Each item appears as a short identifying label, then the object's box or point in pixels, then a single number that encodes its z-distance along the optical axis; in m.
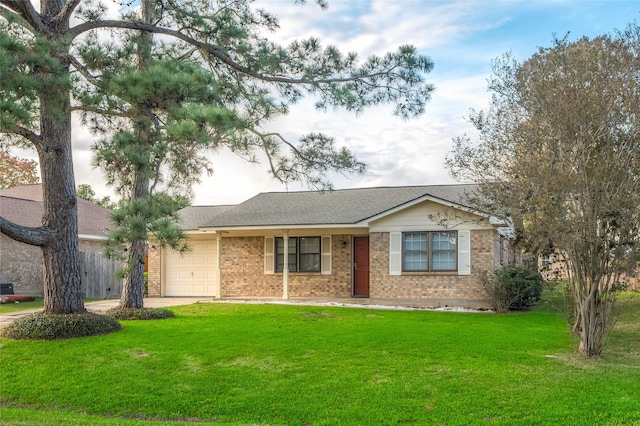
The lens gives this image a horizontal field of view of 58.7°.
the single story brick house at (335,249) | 17.70
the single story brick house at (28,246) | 20.64
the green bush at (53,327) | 11.45
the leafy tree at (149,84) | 8.39
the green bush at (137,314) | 14.50
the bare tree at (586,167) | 9.23
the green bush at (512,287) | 16.11
